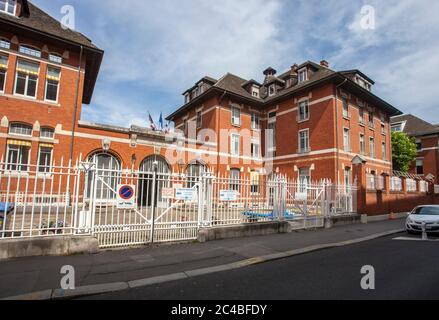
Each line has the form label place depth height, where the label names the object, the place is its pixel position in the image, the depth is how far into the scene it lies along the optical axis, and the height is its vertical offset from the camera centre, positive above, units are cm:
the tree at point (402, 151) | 3155 +526
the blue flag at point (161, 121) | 2606 +678
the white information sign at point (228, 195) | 891 -10
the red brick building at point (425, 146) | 3366 +649
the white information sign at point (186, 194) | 817 -9
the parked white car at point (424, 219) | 1067 -96
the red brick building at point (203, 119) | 1564 +593
